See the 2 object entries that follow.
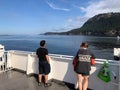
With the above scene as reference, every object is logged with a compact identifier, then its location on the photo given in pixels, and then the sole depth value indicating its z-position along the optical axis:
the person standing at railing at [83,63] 2.07
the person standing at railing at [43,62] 2.52
